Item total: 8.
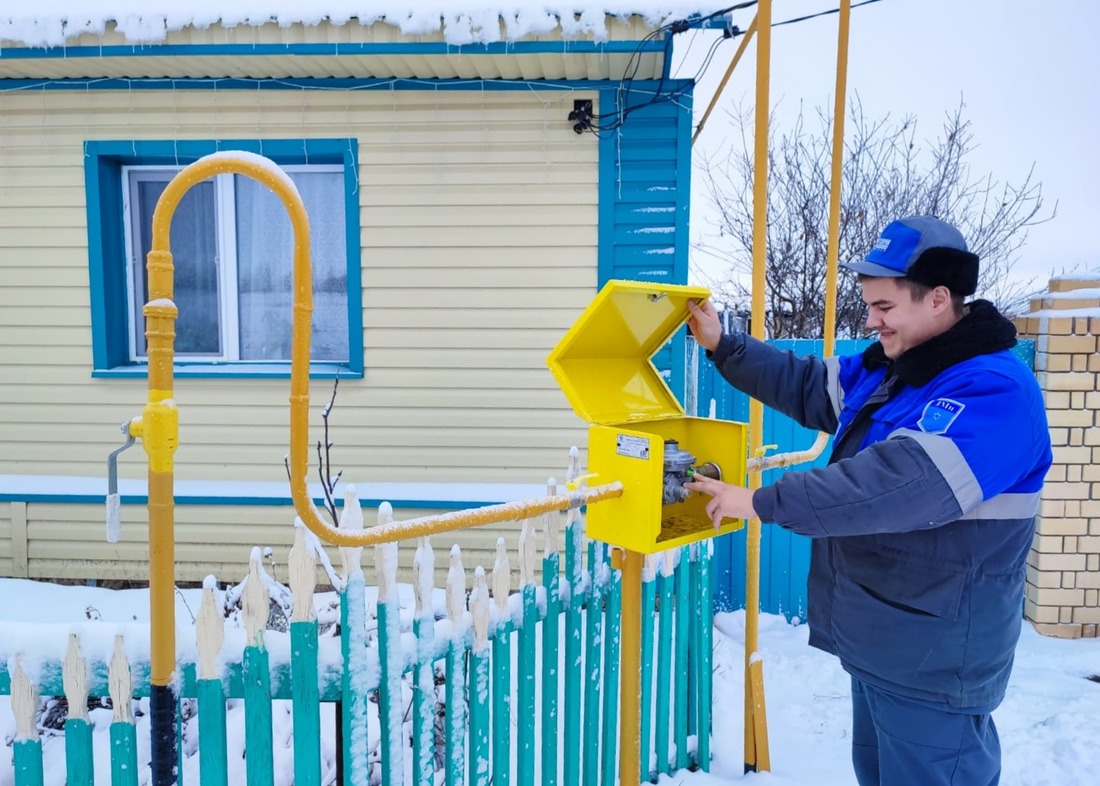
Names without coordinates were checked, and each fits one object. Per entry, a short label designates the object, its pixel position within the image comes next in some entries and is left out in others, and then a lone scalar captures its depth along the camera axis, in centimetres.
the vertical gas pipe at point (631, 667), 226
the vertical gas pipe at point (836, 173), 264
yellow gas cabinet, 196
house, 464
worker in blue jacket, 168
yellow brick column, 414
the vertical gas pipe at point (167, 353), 144
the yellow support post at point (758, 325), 244
